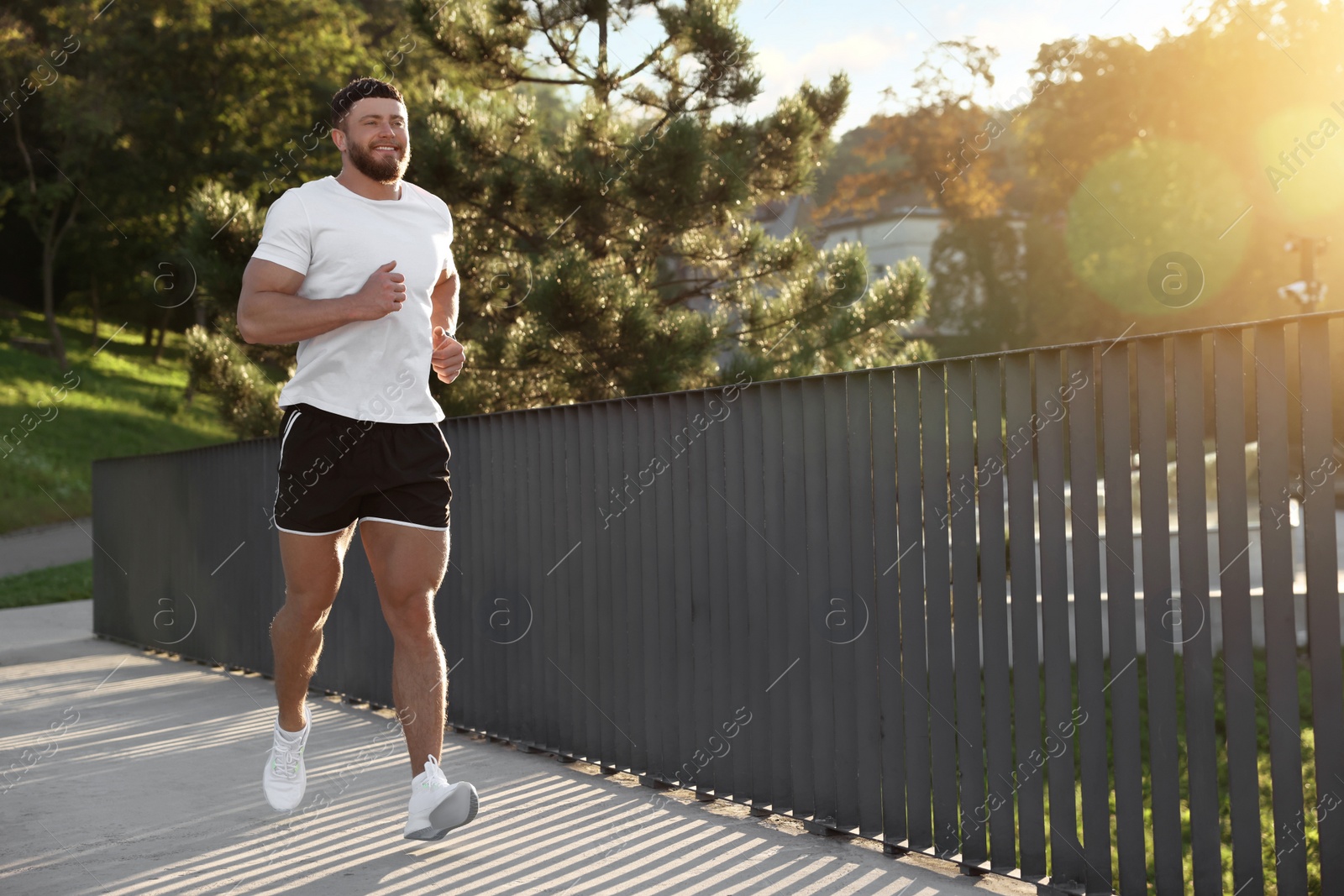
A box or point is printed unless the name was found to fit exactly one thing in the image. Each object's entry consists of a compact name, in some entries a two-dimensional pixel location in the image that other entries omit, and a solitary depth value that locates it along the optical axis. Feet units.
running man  10.73
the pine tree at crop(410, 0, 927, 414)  35.99
